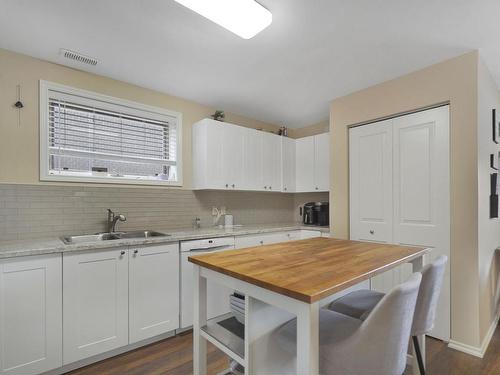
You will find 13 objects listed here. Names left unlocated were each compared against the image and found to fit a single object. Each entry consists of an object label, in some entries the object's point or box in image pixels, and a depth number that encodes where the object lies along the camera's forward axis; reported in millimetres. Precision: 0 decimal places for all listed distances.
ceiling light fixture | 1601
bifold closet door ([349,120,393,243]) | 2760
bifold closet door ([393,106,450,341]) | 2332
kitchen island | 968
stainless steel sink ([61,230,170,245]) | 2323
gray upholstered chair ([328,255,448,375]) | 1378
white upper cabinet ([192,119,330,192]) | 3131
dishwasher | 2488
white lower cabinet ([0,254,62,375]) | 1702
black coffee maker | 3686
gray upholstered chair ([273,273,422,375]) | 981
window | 2400
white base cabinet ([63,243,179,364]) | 1933
